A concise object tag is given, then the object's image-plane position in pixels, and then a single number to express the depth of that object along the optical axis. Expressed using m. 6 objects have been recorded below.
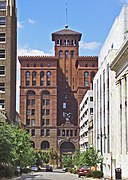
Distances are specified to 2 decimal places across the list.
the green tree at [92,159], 80.38
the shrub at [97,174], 70.39
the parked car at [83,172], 73.78
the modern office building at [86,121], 120.58
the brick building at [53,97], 168.88
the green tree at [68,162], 133.07
